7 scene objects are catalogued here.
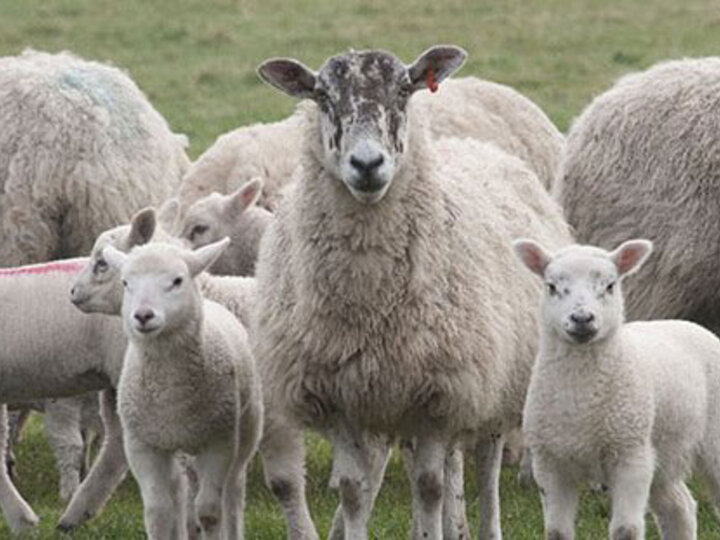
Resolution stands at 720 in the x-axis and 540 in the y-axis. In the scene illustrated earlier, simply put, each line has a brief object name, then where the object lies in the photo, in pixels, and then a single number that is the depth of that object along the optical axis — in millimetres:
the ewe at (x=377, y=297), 14891
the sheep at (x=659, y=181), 17594
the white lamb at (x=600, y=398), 13773
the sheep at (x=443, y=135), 22516
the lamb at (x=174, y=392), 14742
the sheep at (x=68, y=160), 19047
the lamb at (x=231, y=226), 19641
